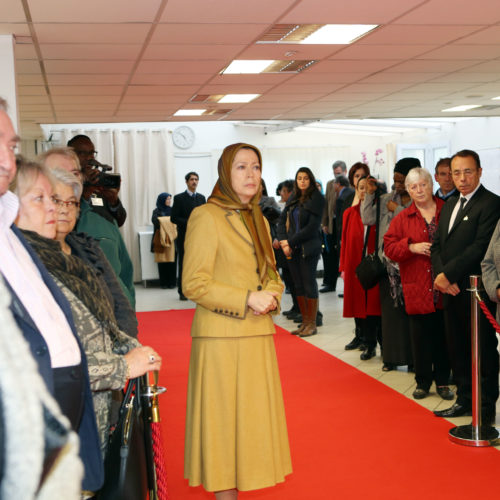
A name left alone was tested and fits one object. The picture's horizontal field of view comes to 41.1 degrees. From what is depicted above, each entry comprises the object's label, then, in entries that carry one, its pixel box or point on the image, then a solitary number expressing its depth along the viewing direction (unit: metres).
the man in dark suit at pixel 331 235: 10.13
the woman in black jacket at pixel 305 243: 6.87
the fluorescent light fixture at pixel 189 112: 9.26
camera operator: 3.22
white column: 4.73
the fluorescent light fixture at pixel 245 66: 6.24
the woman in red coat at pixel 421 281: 4.48
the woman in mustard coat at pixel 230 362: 2.63
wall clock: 14.35
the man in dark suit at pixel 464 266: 3.91
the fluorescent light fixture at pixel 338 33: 5.16
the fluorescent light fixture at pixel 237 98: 8.23
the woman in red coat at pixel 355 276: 5.79
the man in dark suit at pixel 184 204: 10.05
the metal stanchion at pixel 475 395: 3.68
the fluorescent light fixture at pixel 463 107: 10.31
